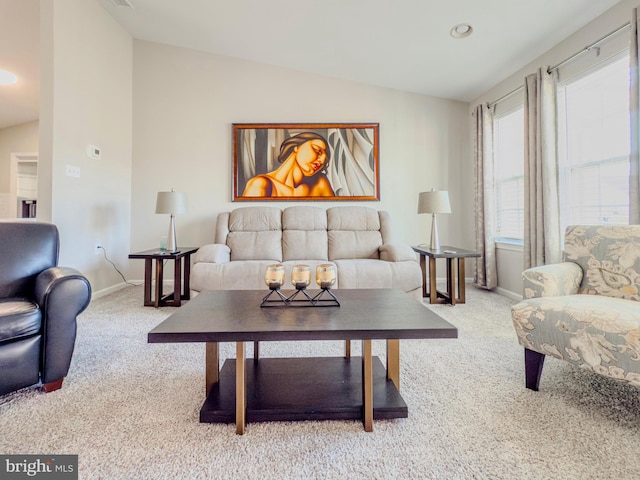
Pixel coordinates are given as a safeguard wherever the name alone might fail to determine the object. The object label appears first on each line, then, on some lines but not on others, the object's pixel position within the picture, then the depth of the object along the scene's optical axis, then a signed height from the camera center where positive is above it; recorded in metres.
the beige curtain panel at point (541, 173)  2.66 +0.62
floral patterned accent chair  1.24 -0.30
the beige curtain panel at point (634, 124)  2.00 +0.78
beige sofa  2.85 -0.03
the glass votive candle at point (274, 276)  1.46 -0.16
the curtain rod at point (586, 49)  2.16 +1.52
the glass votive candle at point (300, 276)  1.49 -0.17
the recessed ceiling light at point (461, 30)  2.65 +1.87
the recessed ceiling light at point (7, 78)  3.55 +1.96
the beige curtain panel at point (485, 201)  3.49 +0.47
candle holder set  1.47 -0.20
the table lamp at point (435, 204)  3.23 +0.40
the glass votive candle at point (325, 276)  1.49 -0.17
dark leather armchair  1.37 -0.33
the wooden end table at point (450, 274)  3.02 -0.32
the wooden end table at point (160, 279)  2.93 -0.36
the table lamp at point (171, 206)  3.19 +0.38
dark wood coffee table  1.11 -0.49
